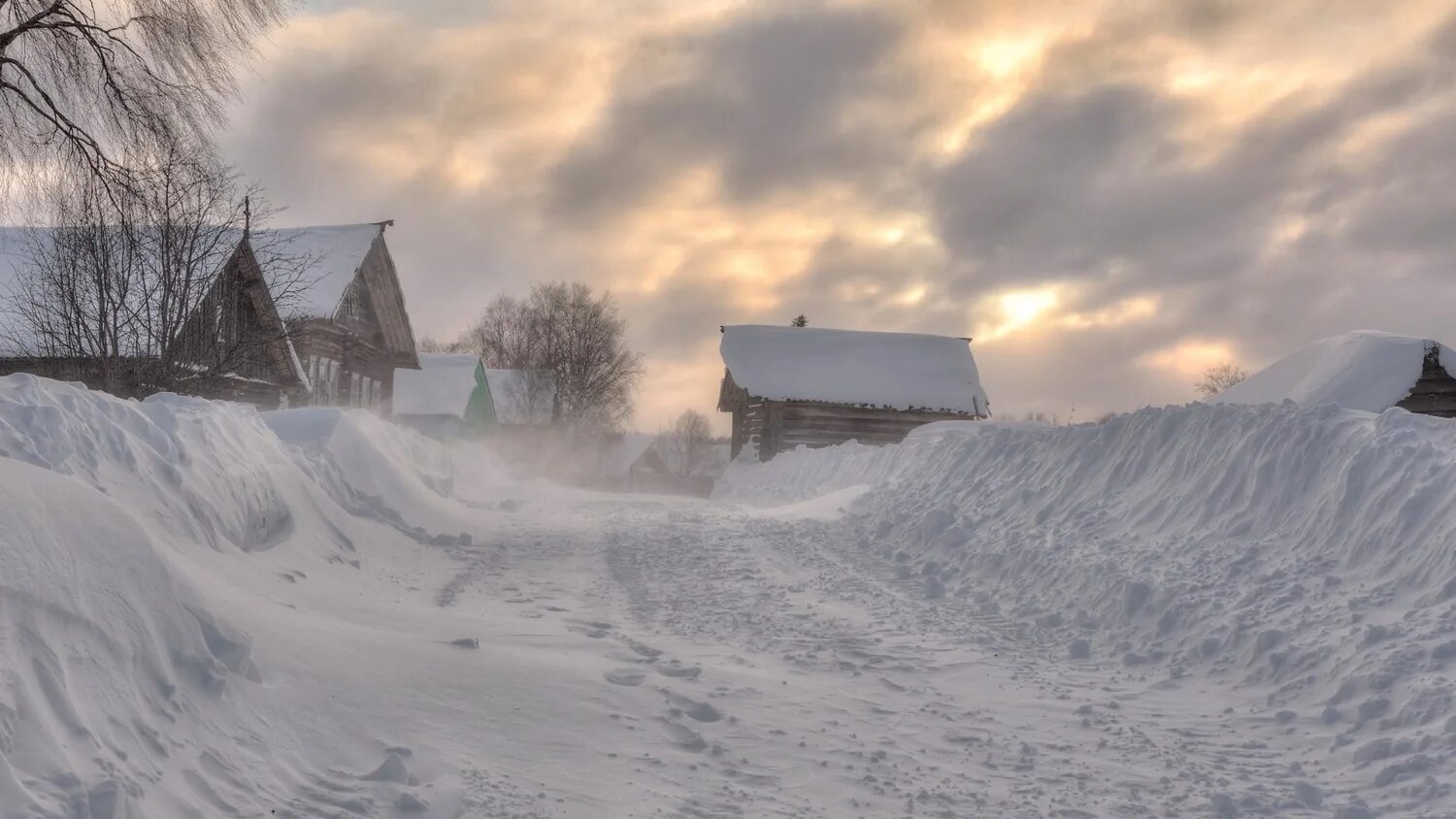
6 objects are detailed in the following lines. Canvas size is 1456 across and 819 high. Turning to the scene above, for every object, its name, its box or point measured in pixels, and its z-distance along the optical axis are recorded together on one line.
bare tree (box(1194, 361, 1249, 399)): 70.88
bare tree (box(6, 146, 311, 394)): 14.42
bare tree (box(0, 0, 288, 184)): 12.05
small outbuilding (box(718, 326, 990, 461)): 30.41
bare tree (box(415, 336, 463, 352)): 73.13
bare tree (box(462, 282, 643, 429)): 55.47
